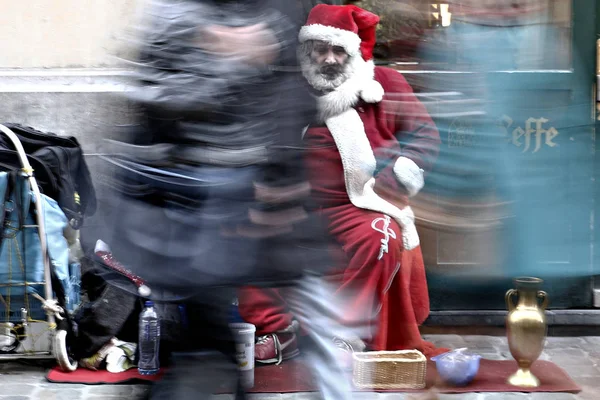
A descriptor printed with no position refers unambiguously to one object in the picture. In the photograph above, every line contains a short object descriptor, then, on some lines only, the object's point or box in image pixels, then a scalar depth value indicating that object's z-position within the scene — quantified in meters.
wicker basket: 4.81
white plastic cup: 4.67
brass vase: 4.80
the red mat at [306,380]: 4.80
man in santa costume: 5.13
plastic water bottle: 4.96
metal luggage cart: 4.91
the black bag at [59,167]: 5.02
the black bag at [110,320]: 5.04
